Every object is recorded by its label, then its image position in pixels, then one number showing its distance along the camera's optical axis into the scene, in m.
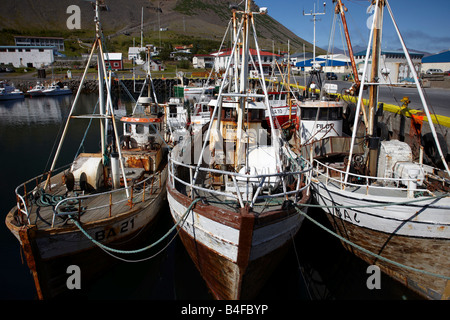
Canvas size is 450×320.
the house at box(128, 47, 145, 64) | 99.19
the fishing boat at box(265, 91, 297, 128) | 25.92
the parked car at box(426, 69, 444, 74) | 58.26
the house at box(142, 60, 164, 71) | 88.19
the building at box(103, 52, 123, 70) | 85.01
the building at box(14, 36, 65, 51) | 103.81
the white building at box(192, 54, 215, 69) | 90.38
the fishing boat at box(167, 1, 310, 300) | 8.01
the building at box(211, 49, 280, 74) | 67.56
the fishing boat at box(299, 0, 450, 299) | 8.91
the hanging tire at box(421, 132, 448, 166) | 12.73
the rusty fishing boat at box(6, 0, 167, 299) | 8.75
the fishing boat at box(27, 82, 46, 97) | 63.56
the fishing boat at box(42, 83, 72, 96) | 65.00
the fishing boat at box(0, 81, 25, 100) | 58.06
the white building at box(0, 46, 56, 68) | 91.75
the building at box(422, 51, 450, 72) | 62.08
